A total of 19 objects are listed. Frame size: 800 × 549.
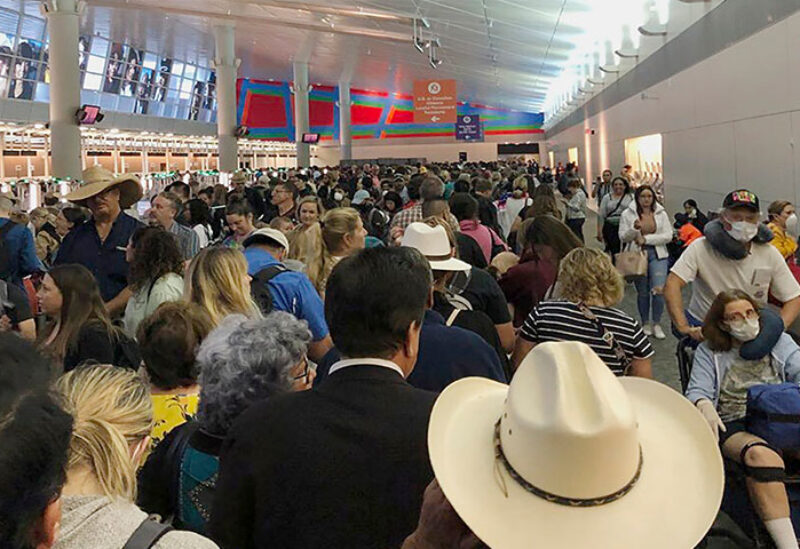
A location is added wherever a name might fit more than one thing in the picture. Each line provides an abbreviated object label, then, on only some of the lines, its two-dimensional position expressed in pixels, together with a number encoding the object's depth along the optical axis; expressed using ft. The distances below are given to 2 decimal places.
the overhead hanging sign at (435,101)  104.32
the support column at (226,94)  97.76
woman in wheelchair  13.35
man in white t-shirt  16.15
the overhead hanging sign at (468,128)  159.22
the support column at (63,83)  62.13
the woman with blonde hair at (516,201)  34.22
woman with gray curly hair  7.84
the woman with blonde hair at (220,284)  12.38
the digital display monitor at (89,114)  63.05
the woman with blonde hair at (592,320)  12.17
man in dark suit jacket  6.15
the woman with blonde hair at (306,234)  17.26
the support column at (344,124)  159.74
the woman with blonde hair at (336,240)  16.46
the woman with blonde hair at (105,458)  4.72
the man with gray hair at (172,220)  22.26
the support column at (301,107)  130.93
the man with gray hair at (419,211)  21.33
